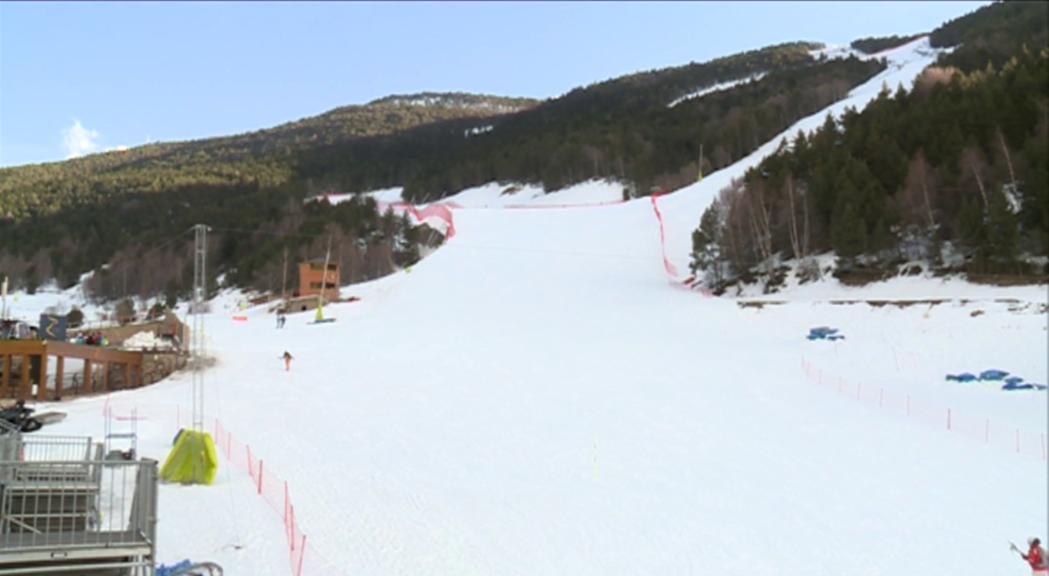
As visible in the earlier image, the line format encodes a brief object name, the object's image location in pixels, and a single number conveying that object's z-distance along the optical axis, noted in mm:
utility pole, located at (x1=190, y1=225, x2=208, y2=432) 19050
